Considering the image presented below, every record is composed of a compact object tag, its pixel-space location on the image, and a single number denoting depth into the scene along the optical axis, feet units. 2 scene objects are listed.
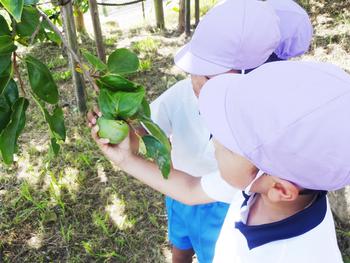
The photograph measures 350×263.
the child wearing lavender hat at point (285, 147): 2.16
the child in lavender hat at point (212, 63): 3.50
